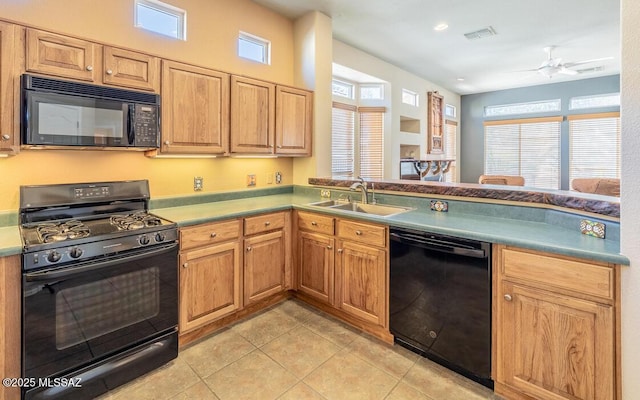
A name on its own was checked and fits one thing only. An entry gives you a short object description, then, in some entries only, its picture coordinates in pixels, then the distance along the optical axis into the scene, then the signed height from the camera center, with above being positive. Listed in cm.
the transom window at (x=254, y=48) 342 +166
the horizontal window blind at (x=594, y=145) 667 +117
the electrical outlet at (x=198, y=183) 306 +15
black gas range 172 -54
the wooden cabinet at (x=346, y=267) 249 -57
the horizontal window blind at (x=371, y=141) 566 +102
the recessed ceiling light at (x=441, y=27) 415 +226
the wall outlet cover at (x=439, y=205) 268 -4
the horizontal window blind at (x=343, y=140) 521 +99
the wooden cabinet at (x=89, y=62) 192 +89
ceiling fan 506 +211
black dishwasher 195 -65
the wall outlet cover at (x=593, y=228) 181 -16
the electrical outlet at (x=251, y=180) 353 +21
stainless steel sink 300 -8
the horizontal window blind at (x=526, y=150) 736 +122
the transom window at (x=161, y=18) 268 +156
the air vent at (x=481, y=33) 432 +230
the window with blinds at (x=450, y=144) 797 +141
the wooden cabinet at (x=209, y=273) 237 -58
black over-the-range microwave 190 +54
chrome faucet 318 +11
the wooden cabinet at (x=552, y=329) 156 -67
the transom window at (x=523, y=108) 735 +221
